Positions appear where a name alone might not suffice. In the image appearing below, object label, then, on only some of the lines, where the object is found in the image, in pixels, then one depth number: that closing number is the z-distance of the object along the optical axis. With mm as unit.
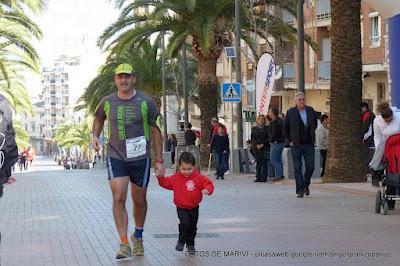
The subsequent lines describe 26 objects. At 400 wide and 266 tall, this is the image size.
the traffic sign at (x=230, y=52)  28336
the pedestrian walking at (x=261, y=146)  21578
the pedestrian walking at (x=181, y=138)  31864
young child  8516
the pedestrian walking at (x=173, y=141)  38178
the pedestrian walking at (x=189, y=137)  29500
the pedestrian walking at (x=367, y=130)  20812
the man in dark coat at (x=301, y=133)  15281
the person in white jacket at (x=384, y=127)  12289
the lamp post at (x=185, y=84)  39088
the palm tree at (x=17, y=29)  32594
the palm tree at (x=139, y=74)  49781
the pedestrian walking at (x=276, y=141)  20688
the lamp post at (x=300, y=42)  22203
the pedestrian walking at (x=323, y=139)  22147
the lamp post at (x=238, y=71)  28172
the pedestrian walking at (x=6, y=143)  7180
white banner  22880
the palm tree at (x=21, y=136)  78256
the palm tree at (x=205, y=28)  31953
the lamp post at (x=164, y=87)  43875
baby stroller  11883
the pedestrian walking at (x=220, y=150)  24484
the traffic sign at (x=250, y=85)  33838
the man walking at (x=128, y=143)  8523
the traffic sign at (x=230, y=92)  27188
